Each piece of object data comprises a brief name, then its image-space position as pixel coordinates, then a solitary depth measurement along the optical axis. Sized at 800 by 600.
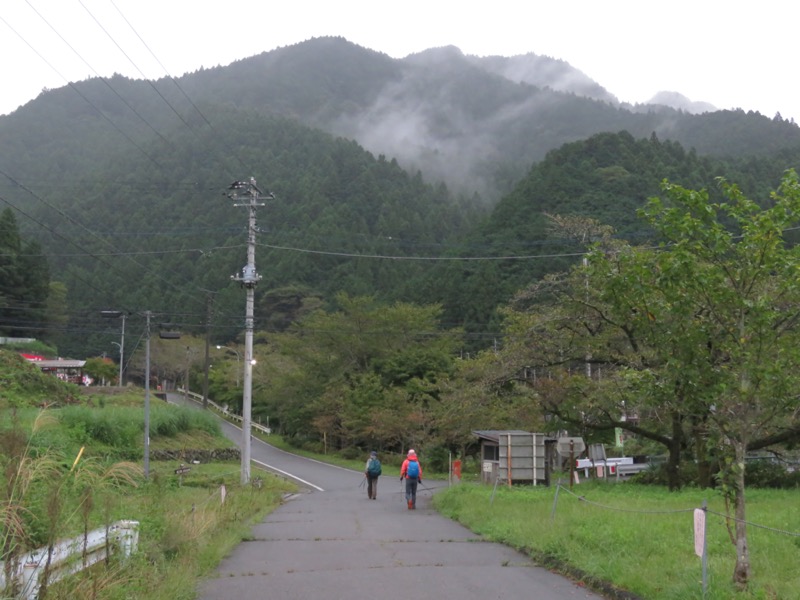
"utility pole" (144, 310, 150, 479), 25.81
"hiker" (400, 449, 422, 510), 20.26
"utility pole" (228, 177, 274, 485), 27.70
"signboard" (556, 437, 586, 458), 19.58
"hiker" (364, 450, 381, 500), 23.56
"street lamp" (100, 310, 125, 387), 23.88
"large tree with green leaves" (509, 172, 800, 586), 8.29
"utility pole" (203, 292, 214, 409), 60.45
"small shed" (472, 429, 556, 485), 22.58
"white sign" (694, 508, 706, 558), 7.89
